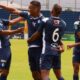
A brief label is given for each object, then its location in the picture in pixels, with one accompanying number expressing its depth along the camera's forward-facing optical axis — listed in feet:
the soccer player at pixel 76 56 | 45.73
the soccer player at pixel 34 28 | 38.65
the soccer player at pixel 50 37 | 36.86
